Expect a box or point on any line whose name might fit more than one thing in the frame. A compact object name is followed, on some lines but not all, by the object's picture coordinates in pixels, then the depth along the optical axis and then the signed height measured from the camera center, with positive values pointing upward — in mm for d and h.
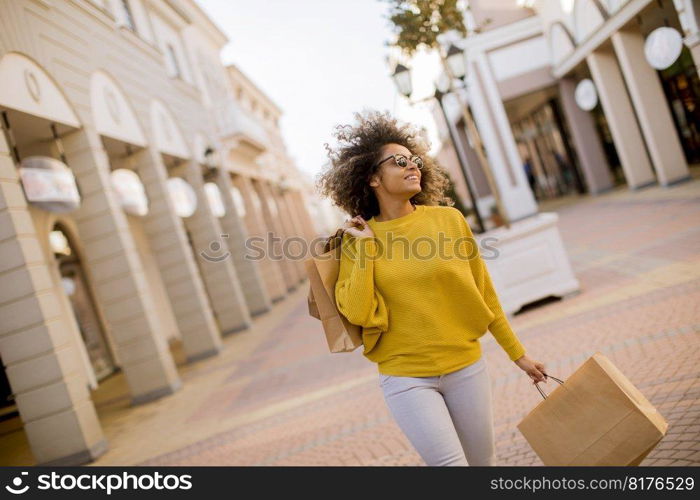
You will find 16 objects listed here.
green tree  10297 +3634
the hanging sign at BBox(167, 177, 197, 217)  13250 +2467
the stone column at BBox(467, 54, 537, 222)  18406 +1752
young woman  2252 -377
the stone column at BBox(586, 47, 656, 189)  15453 +1043
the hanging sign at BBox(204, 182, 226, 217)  16141 +2602
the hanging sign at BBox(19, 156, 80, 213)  7675 +2187
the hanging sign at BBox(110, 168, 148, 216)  10250 +2284
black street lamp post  8980 +2206
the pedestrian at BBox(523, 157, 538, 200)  25012 +489
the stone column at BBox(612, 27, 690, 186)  13367 +1078
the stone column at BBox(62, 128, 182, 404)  9484 +810
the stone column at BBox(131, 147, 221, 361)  12422 +877
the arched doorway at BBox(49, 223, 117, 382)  14484 +749
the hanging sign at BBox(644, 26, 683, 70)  11219 +1869
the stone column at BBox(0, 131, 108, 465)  6750 +11
